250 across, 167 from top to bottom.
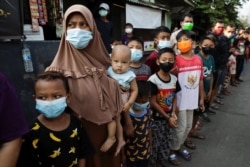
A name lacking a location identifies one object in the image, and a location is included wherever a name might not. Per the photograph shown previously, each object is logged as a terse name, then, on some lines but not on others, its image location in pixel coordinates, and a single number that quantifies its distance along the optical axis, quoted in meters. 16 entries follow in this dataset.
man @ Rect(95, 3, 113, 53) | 5.04
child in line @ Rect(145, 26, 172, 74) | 3.11
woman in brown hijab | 1.65
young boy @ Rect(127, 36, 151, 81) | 2.51
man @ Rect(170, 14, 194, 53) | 4.20
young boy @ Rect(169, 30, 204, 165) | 2.98
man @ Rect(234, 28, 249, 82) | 7.84
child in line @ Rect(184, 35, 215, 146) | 3.71
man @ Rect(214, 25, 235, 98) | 4.95
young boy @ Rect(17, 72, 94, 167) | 1.35
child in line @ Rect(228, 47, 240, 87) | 7.11
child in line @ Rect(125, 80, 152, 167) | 2.31
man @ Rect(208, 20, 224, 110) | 5.20
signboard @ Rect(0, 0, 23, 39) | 2.47
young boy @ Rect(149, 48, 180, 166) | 2.63
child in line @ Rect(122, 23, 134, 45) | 5.82
